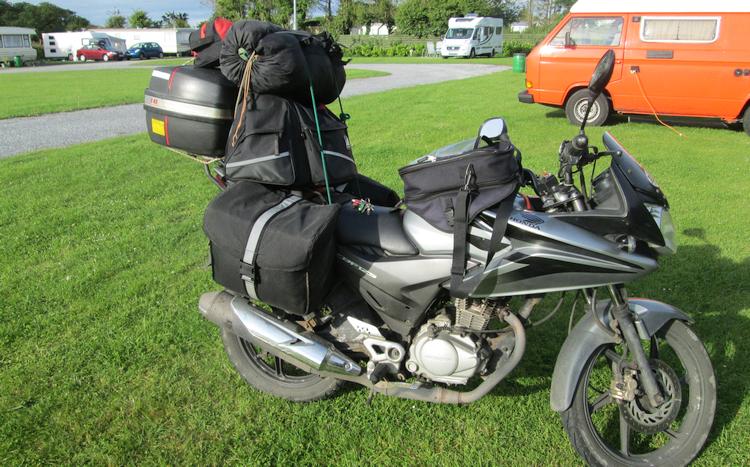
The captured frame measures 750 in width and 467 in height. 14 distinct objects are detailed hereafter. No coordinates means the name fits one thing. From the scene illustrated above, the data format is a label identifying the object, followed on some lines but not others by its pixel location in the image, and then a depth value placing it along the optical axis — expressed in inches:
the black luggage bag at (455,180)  90.0
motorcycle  89.2
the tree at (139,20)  2960.1
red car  1867.6
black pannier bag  93.0
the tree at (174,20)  3132.4
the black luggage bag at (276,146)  102.8
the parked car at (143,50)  1918.1
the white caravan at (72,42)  1910.7
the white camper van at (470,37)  1449.3
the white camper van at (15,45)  1653.5
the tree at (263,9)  1749.5
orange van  368.5
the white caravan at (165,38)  2058.3
